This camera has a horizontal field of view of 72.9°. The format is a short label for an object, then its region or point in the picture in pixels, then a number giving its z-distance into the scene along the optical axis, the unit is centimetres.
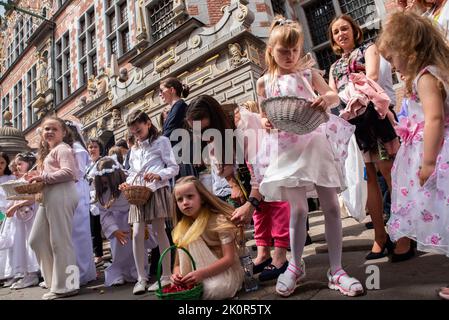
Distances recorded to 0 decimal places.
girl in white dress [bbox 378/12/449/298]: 130
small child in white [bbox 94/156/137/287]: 287
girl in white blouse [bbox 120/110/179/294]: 238
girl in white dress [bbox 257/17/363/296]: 162
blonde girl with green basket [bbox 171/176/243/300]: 171
